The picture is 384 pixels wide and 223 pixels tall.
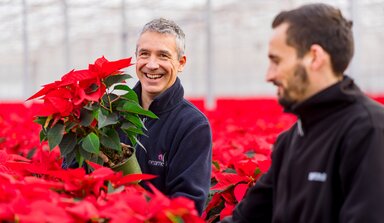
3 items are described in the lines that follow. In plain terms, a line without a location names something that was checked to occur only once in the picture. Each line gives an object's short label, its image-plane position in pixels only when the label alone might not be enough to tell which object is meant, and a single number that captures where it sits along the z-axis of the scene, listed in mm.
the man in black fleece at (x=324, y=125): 1996
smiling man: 3104
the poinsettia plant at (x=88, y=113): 2855
